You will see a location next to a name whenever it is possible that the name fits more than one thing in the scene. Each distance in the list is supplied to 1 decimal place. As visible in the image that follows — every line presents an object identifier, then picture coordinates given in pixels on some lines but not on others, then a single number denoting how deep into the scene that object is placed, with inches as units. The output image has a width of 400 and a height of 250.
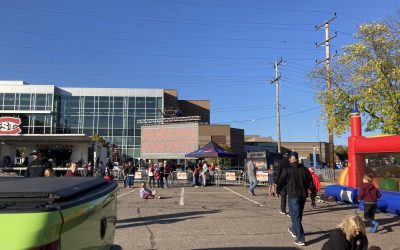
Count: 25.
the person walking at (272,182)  760.2
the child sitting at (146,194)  689.0
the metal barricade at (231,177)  1143.0
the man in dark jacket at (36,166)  423.8
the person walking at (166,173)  1007.7
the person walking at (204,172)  1080.7
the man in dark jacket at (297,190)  327.6
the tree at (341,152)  3828.5
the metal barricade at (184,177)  1180.7
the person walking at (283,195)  492.7
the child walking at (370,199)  394.0
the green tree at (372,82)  906.7
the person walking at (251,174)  756.0
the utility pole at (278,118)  1700.3
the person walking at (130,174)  983.6
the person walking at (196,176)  1066.1
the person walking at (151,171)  994.6
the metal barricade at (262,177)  1077.1
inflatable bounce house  524.4
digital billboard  2055.9
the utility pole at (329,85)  1053.2
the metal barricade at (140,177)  1352.1
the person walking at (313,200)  549.8
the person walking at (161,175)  994.1
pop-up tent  1159.5
